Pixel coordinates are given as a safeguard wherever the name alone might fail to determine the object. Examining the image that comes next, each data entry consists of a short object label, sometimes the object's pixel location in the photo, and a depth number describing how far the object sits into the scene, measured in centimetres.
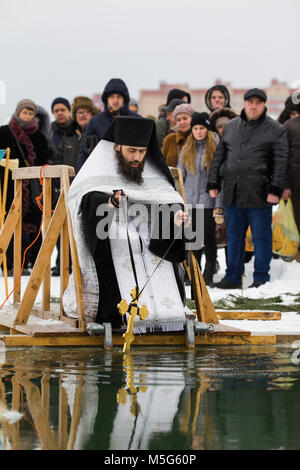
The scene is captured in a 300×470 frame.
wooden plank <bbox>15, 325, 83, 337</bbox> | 1068
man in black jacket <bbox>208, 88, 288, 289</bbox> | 1683
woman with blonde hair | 1766
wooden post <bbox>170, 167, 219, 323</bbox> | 1165
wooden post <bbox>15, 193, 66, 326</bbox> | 1143
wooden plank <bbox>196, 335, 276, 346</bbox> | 1097
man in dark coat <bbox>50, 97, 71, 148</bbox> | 1982
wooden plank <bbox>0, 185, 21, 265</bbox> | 1317
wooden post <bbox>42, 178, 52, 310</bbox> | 1236
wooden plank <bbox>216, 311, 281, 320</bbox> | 1298
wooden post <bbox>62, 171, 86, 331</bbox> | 1095
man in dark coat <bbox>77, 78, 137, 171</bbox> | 1530
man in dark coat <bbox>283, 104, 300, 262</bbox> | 1762
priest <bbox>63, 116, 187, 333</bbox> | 1114
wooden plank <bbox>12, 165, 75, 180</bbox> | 1185
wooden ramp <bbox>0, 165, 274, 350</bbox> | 1075
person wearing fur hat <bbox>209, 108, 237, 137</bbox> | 1848
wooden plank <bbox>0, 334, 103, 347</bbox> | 1059
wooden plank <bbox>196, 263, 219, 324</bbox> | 1171
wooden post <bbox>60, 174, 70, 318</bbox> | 1212
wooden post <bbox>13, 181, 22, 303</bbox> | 1357
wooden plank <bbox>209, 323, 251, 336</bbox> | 1099
